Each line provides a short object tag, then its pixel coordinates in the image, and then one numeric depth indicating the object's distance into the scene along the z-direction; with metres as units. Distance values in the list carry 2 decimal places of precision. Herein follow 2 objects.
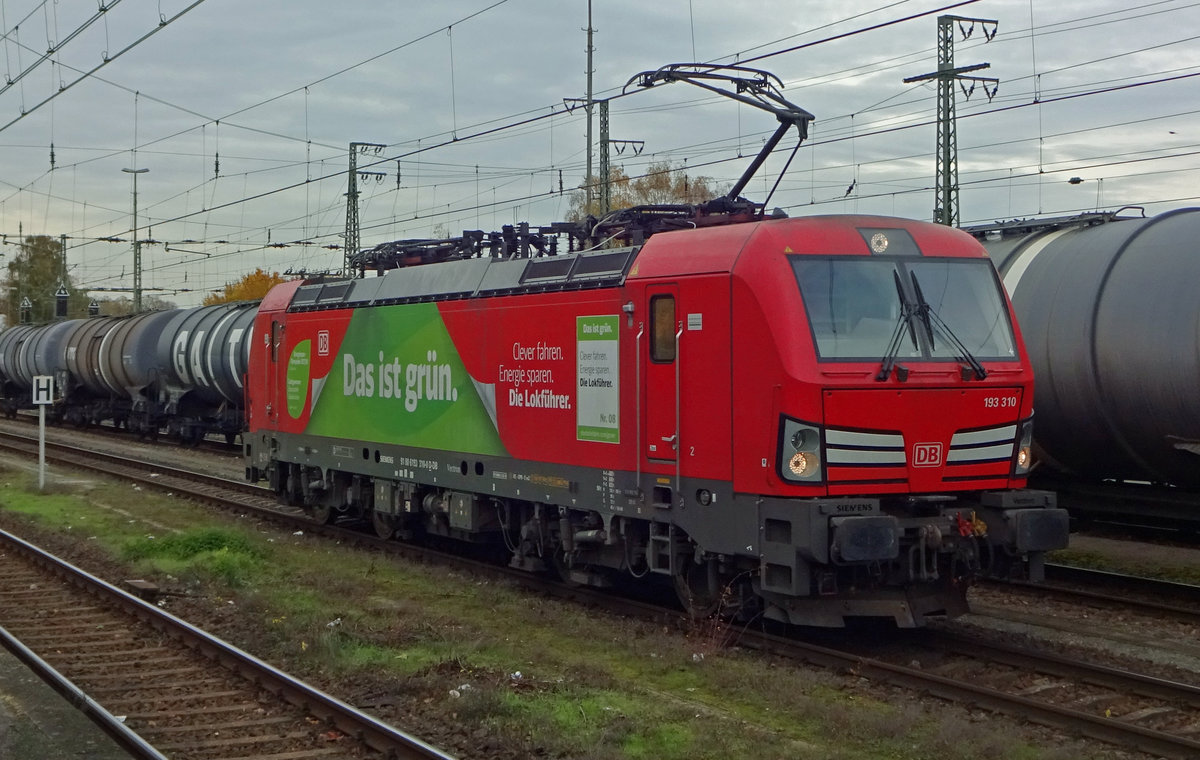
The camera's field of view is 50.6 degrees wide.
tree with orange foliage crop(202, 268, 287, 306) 75.94
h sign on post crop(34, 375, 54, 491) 21.33
